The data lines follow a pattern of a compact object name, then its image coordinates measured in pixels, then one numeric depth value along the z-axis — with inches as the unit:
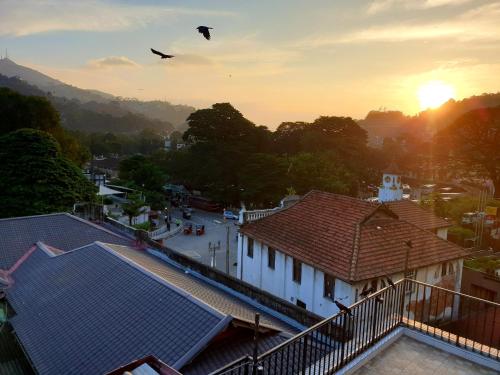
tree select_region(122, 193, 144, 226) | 1483.8
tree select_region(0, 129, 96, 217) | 1107.3
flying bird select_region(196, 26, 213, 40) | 439.2
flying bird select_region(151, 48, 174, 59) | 457.7
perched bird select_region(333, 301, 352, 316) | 249.4
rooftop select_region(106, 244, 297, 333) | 440.5
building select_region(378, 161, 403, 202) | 1320.1
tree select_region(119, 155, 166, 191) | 2020.2
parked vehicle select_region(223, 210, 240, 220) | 2013.9
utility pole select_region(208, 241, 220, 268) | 1289.4
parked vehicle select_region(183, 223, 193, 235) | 1689.2
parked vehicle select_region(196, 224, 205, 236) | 1676.9
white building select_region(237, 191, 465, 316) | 715.4
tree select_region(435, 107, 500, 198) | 2139.5
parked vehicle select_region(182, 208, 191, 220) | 2012.8
